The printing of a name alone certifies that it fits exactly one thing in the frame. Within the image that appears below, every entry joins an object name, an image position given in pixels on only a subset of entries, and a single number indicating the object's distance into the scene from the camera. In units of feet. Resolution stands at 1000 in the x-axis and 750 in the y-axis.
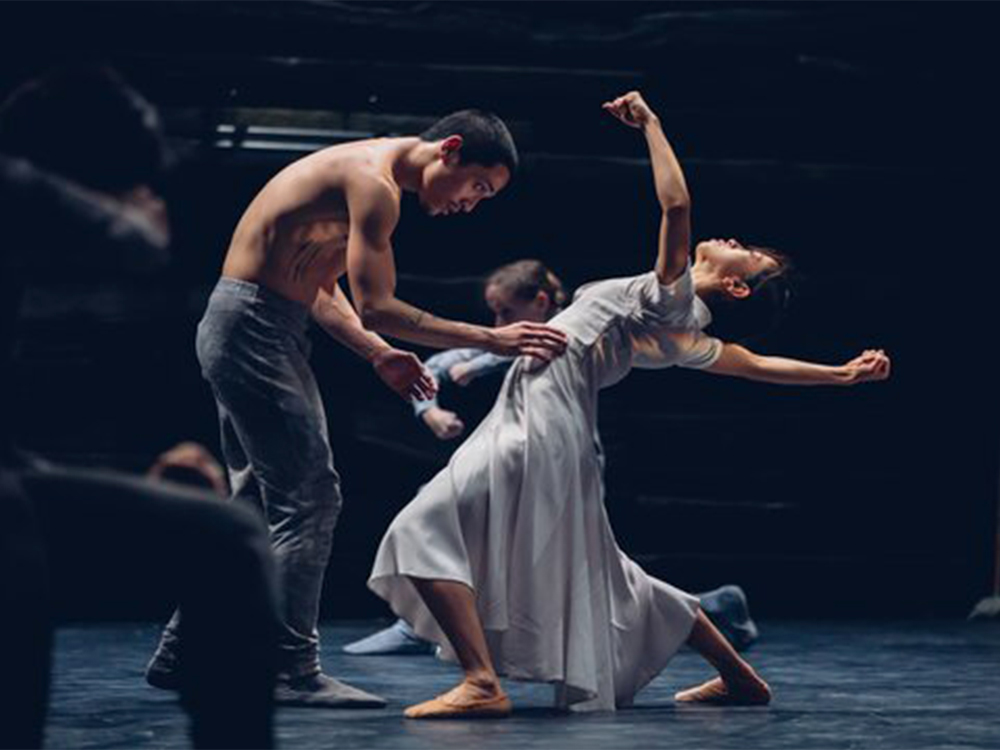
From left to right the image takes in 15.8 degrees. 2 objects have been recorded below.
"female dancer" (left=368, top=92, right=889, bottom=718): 25.78
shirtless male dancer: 25.52
